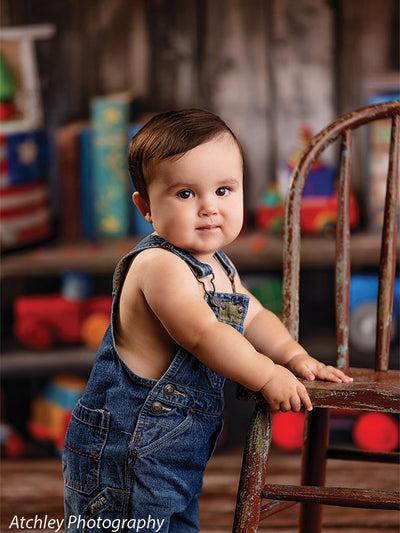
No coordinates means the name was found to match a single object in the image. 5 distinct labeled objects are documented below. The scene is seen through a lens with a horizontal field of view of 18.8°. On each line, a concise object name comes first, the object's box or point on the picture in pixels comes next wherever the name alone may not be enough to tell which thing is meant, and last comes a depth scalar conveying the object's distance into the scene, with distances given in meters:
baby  1.32
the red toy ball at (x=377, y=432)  2.20
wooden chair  1.48
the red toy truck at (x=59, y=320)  2.20
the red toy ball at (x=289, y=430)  2.23
